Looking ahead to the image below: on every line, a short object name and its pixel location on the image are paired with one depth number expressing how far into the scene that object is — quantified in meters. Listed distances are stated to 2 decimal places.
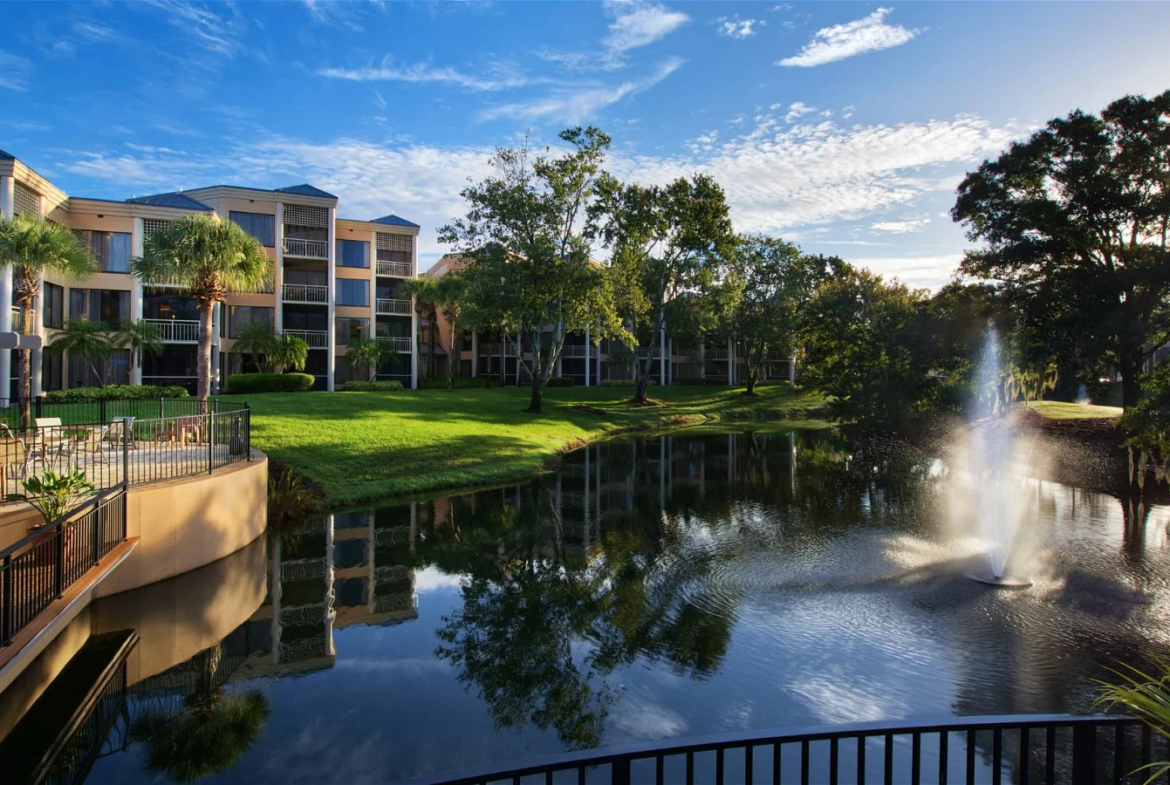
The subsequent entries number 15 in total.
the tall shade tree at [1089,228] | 27.67
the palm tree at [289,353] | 42.22
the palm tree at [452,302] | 49.72
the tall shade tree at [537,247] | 36.97
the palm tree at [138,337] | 36.09
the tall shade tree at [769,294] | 63.22
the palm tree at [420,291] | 49.19
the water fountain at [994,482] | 14.06
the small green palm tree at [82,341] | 33.31
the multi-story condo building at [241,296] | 36.19
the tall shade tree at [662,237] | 44.56
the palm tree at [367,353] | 45.56
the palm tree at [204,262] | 22.72
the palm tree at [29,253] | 21.05
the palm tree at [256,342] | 41.84
